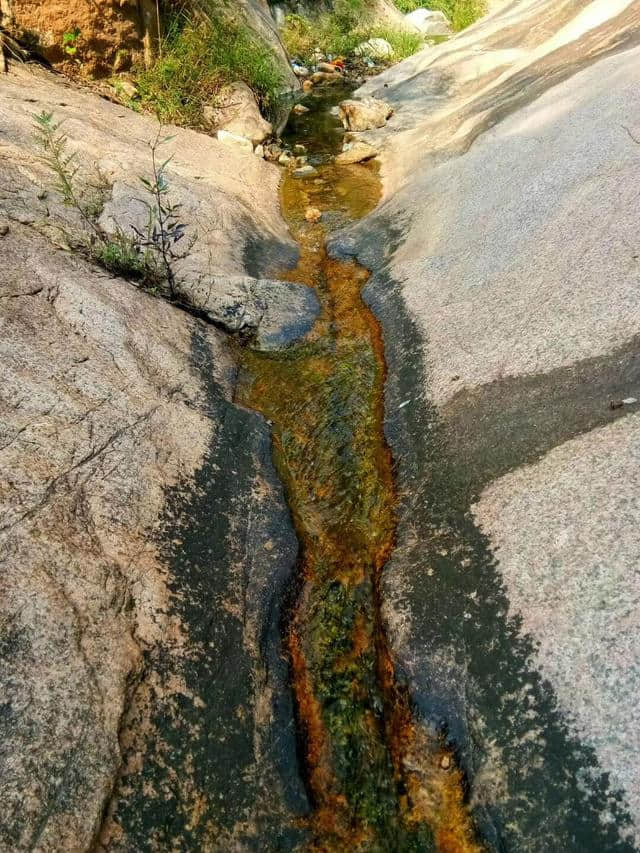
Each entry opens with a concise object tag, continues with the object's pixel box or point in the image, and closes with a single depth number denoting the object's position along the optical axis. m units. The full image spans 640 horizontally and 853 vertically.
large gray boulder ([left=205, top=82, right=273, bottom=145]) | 7.13
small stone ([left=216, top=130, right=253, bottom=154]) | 6.88
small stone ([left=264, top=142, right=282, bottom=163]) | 7.23
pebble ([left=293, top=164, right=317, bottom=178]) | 6.95
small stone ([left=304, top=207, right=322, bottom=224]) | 5.84
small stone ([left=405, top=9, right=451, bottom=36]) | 16.19
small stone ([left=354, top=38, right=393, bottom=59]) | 13.33
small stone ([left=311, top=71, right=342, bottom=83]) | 11.71
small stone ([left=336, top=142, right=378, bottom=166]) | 7.32
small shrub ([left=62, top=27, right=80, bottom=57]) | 6.20
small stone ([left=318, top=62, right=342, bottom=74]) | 12.20
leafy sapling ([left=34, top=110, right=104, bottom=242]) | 3.69
